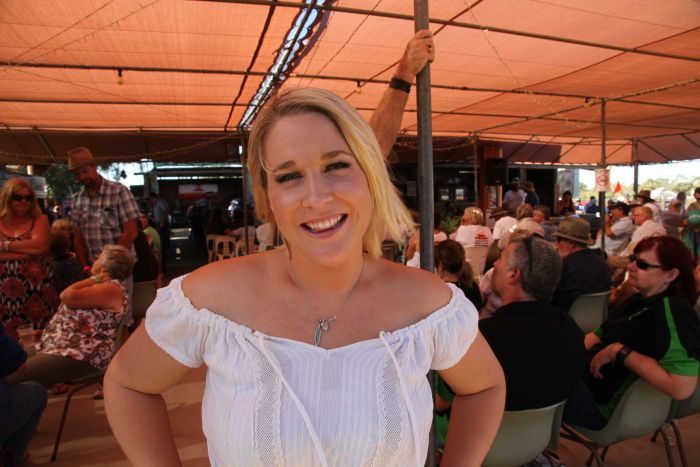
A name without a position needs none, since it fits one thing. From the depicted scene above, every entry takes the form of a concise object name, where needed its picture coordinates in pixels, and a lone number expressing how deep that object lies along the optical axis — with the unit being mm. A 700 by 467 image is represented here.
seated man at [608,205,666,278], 5238
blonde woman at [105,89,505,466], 953
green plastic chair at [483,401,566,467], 1835
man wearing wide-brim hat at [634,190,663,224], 8531
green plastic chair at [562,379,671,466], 2107
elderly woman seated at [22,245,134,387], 2920
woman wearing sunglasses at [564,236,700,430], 2006
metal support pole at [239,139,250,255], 7534
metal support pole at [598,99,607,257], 6172
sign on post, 6648
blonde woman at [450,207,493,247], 5727
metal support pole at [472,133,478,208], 9977
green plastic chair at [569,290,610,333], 3416
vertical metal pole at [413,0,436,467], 1357
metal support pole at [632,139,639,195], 11867
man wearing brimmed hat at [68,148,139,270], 3896
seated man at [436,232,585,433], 1831
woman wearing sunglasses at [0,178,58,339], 3477
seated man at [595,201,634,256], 6633
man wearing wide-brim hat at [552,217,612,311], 3496
